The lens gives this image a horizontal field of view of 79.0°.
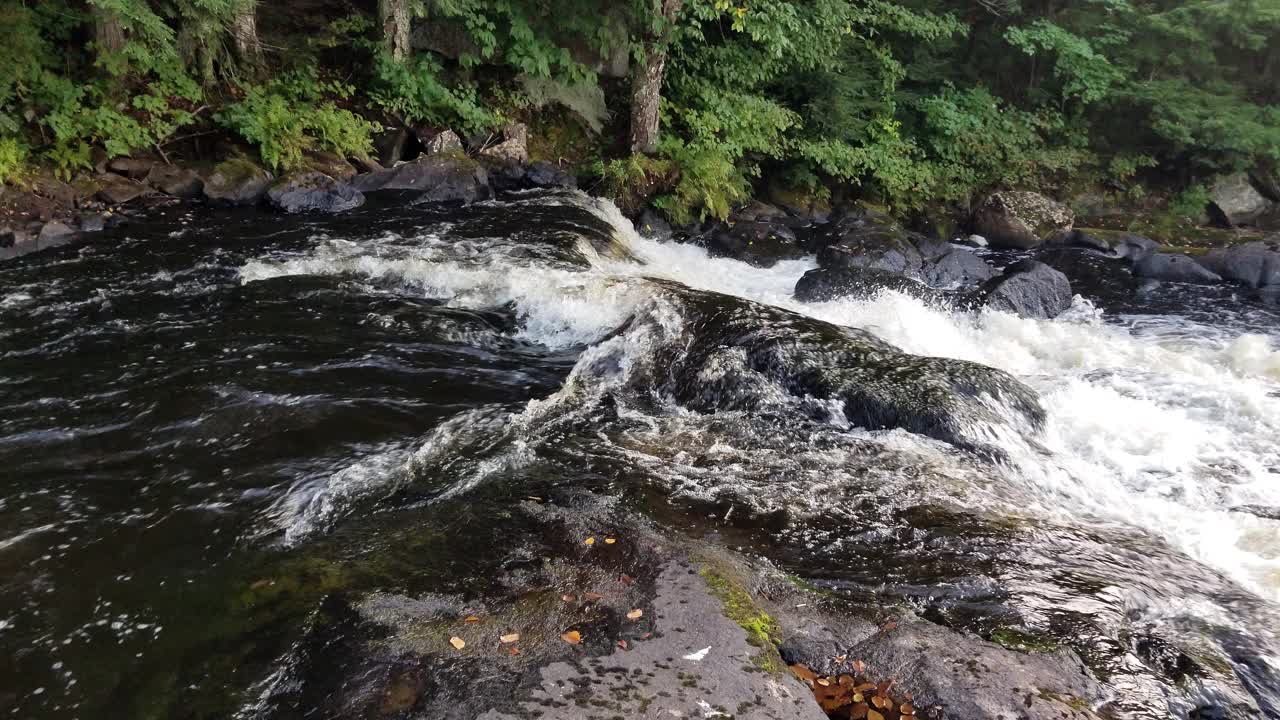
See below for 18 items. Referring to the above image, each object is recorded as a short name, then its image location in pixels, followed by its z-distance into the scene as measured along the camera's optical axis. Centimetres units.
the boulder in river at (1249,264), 1167
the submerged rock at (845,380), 552
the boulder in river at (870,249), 1113
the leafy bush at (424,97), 1202
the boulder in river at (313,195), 1036
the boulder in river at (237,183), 1030
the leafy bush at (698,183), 1238
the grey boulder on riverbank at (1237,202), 1534
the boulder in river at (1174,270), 1209
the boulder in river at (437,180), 1131
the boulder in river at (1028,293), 942
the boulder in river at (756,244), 1185
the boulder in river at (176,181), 1020
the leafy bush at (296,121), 1073
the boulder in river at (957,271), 1111
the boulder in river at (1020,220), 1397
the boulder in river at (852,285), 925
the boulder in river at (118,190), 965
